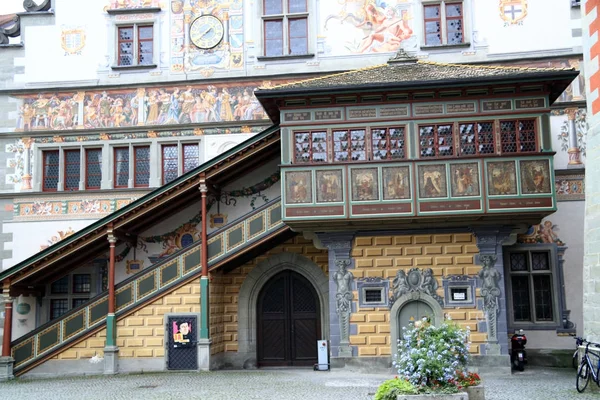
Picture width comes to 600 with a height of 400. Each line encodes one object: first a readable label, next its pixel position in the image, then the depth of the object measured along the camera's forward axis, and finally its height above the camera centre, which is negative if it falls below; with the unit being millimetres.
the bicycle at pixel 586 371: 13978 -1693
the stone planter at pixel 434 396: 11086 -1670
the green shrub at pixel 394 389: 11247 -1576
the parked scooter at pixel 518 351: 18094 -1638
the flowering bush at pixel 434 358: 11391 -1112
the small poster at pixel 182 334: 19047 -1060
